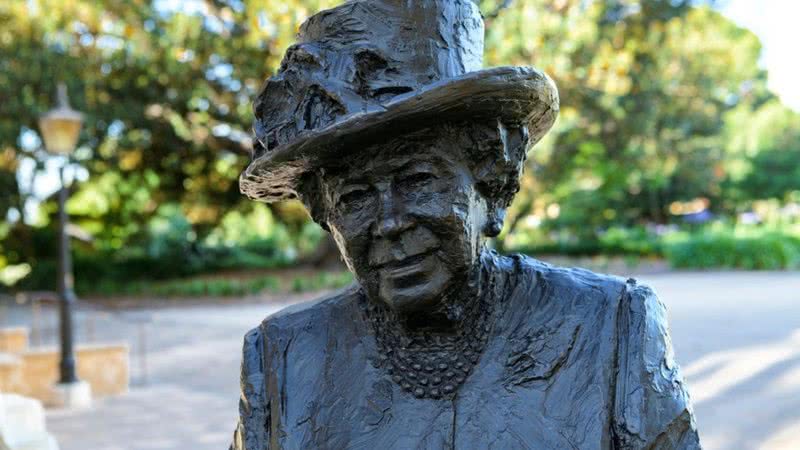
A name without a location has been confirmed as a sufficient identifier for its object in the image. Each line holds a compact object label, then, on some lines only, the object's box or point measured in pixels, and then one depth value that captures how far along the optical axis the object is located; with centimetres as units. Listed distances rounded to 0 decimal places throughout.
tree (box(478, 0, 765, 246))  1241
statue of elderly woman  139
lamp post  793
